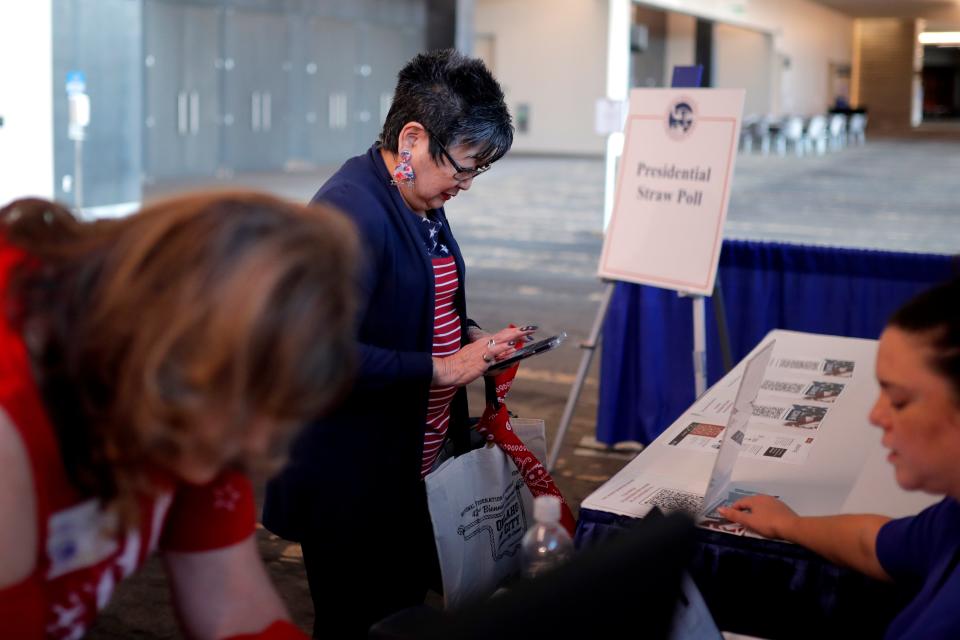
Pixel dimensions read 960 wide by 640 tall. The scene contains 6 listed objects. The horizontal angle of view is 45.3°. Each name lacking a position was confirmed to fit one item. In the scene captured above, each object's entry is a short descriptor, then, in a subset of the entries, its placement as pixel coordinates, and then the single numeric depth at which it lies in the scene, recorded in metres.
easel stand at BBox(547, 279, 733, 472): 3.97
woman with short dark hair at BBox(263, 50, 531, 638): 2.08
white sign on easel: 3.96
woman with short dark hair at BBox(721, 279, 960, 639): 1.25
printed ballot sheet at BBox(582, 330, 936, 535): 2.01
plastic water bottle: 1.49
